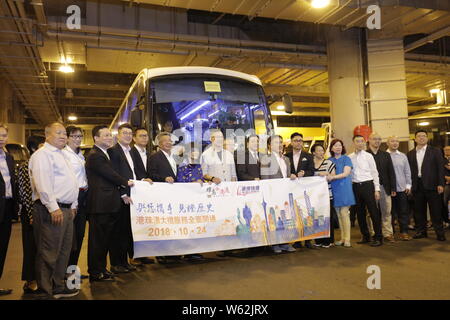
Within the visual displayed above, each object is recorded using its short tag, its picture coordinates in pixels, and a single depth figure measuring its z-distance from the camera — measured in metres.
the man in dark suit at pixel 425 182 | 6.55
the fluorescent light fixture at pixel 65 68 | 11.19
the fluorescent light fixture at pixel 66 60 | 10.72
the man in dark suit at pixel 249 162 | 5.84
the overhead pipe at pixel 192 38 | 8.68
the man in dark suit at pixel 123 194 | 4.93
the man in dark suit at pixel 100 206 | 4.55
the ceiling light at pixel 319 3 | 7.30
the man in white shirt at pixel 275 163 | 5.97
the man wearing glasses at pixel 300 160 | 6.05
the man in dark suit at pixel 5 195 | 4.22
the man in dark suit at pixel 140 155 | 5.25
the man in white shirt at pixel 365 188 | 6.12
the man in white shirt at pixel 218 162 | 5.76
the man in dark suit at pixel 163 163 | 5.27
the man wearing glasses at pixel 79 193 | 4.63
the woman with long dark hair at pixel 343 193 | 5.98
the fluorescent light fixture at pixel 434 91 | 16.52
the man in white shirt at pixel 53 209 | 3.87
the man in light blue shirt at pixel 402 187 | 6.62
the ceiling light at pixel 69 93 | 15.98
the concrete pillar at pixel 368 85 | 9.95
